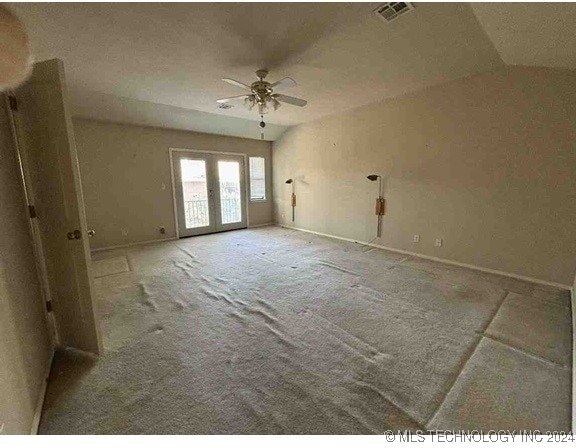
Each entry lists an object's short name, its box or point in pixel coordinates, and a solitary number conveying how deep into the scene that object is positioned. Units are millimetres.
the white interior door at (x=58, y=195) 1542
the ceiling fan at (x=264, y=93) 2650
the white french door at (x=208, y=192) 5426
